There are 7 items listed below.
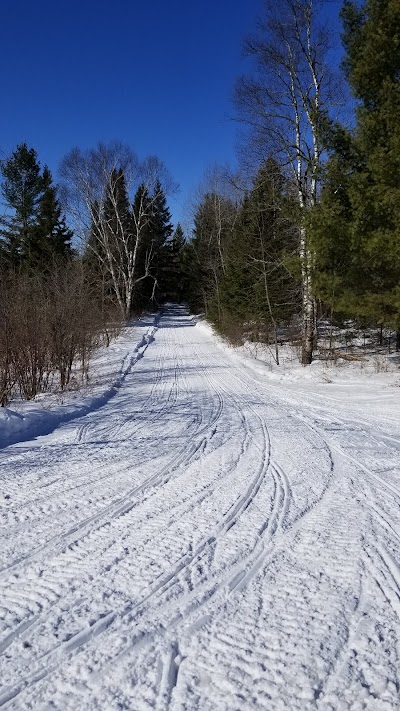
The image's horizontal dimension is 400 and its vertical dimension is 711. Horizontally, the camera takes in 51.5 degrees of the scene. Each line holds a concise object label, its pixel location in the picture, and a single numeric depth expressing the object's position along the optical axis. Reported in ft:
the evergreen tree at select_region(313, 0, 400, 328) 26.40
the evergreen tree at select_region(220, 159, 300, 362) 47.32
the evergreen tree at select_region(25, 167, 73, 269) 94.22
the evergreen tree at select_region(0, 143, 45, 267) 94.68
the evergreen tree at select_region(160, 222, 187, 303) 153.43
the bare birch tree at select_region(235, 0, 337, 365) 38.91
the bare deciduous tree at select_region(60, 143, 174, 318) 98.07
